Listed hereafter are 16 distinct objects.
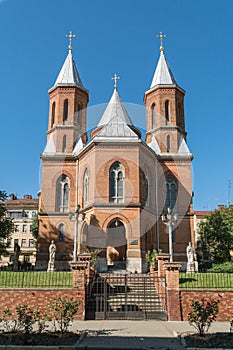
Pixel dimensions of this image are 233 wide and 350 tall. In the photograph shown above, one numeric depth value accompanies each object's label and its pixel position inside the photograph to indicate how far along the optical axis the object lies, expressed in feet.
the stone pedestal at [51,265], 88.07
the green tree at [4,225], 92.69
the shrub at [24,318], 30.48
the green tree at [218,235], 115.03
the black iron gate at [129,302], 45.61
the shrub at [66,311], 33.24
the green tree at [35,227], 157.79
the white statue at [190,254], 87.86
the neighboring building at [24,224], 199.41
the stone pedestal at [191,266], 86.69
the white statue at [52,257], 88.22
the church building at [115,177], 90.02
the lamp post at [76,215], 73.13
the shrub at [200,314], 32.81
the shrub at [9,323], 34.53
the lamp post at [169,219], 73.20
